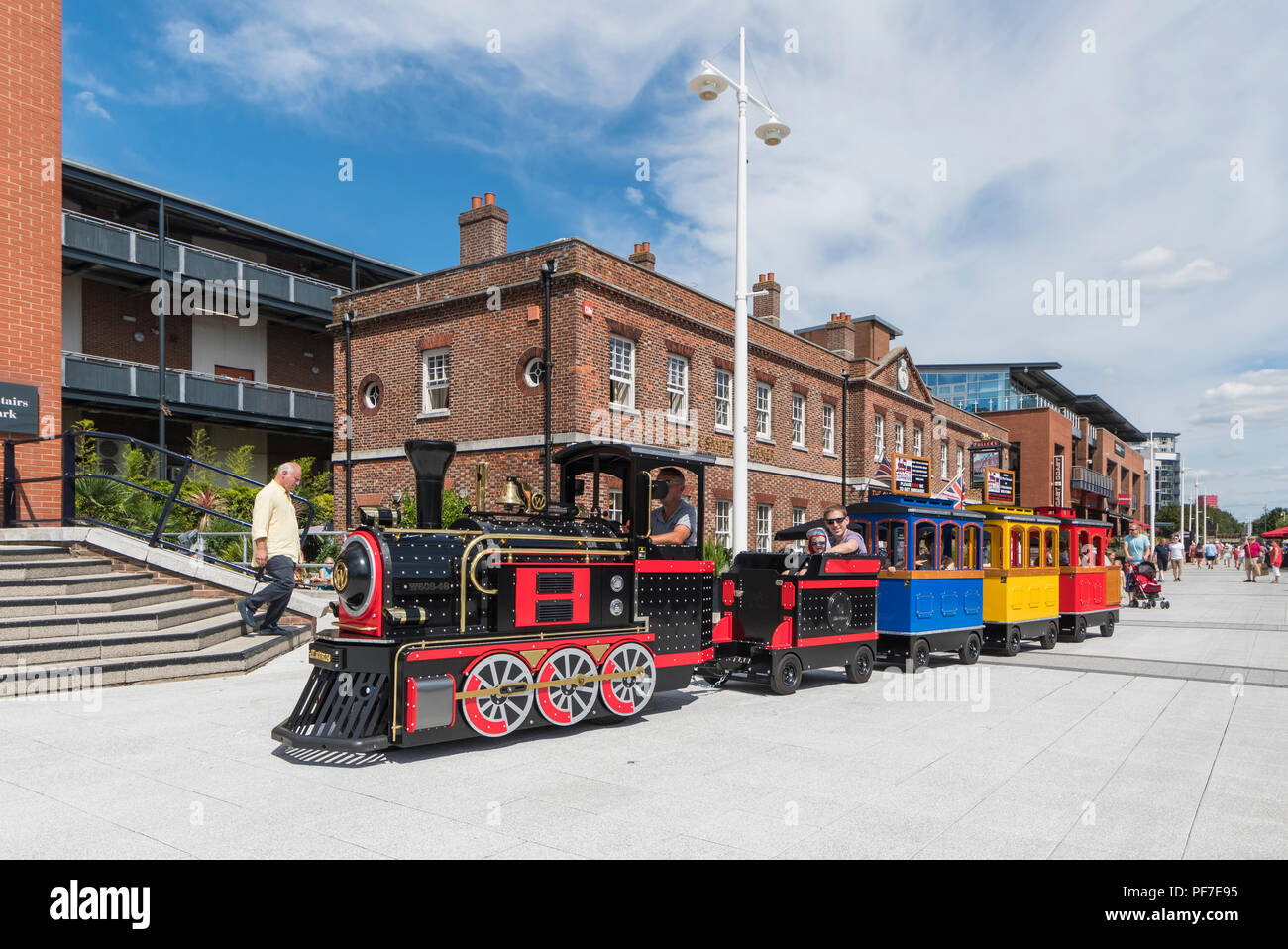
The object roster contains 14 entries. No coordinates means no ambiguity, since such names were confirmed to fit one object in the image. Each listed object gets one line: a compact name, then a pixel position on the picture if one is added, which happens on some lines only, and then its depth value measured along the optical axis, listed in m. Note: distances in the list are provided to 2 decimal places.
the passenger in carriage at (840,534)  9.95
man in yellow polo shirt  8.79
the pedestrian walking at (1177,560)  34.03
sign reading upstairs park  11.66
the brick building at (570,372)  17.36
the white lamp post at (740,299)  12.20
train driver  7.82
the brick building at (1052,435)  49.62
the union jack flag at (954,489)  15.56
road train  6.00
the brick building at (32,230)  11.83
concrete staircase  8.13
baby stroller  21.47
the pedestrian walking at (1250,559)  35.69
